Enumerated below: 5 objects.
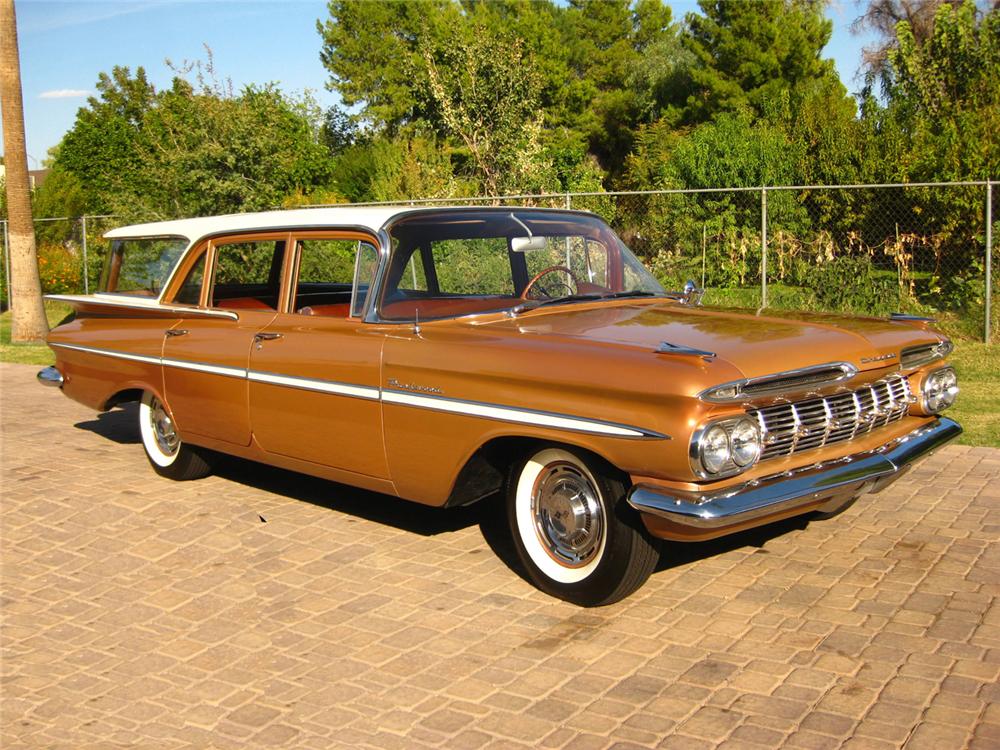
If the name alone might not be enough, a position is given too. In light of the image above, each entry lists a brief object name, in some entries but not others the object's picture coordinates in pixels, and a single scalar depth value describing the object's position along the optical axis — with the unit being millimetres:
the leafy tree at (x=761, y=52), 39500
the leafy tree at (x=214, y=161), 16656
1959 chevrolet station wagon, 4184
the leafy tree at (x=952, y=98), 15172
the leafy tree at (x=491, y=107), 20158
